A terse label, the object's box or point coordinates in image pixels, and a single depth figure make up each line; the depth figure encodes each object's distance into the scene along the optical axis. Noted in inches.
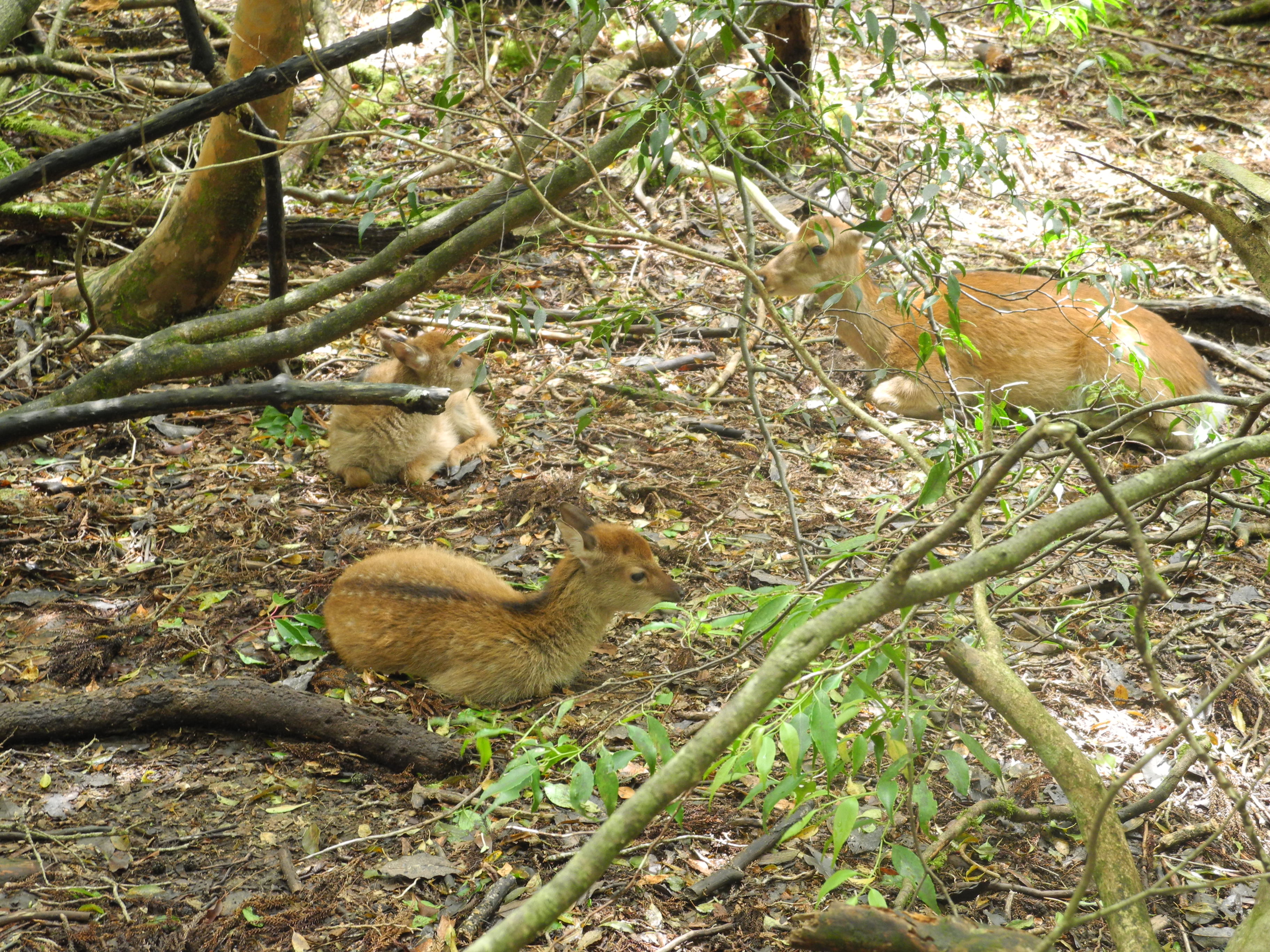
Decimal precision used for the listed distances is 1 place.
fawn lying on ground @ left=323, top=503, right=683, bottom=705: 197.5
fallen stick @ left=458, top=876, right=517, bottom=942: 137.3
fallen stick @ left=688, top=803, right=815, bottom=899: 145.5
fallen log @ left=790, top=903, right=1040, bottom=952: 101.9
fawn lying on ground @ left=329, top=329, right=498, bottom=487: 258.8
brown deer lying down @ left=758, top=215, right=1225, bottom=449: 274.4
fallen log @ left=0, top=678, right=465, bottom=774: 164.6
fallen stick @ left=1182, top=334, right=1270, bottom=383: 296.0
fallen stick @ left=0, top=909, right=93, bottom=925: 129.0
